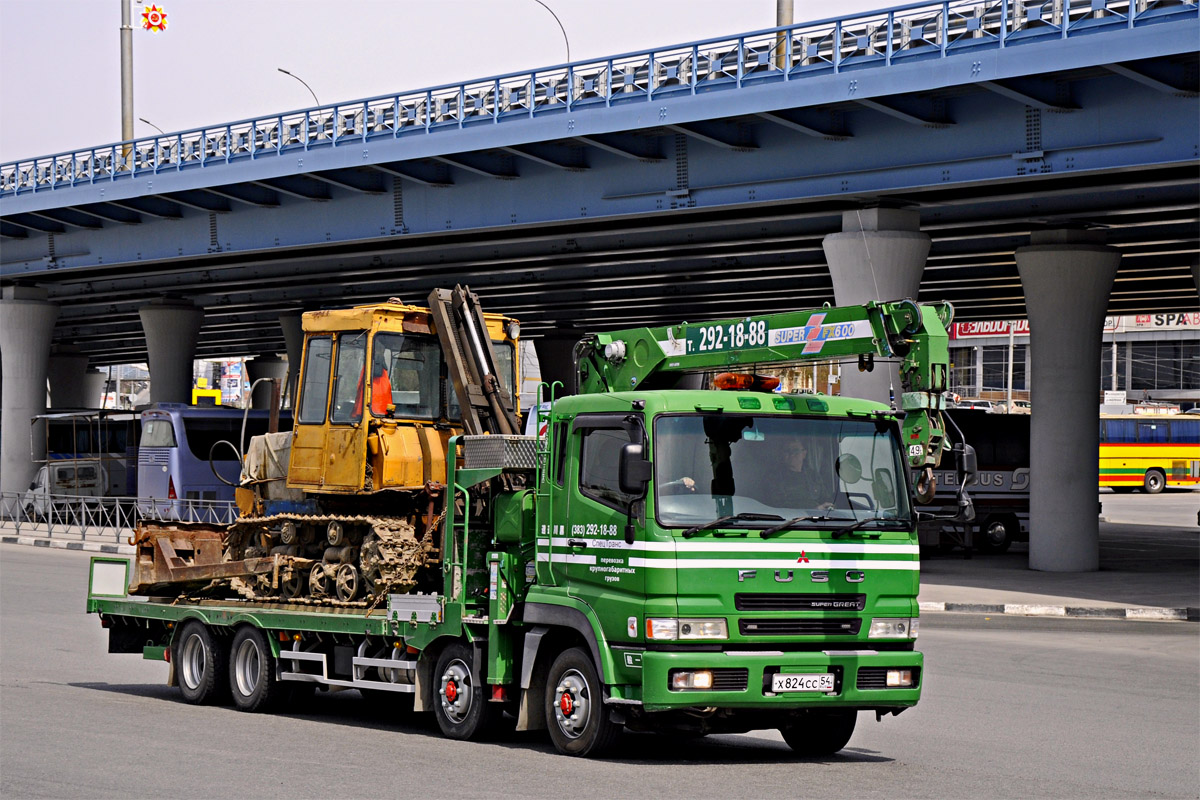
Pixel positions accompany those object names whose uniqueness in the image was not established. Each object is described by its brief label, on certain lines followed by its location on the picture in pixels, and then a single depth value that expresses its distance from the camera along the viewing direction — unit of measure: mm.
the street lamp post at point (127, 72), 50750
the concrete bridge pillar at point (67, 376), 86250
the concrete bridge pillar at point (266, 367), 90500
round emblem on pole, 51812
